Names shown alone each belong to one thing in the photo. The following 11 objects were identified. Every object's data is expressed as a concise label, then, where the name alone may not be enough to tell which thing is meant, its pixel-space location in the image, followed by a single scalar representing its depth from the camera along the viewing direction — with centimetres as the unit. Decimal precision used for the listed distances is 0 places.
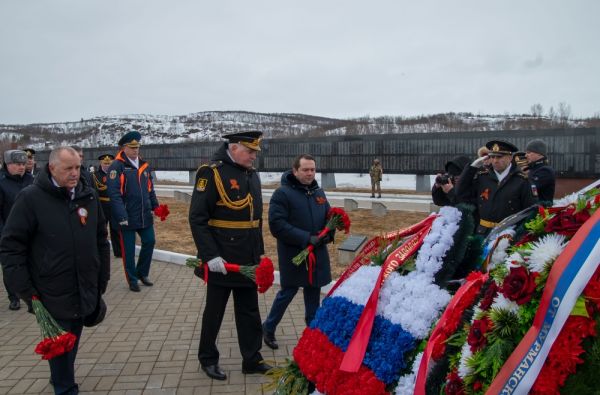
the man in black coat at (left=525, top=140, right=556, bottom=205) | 600
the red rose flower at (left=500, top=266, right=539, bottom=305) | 151
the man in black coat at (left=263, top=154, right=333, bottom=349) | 420
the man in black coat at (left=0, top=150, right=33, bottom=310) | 562
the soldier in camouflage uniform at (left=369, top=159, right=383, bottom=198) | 1679
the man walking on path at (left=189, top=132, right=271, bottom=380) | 358
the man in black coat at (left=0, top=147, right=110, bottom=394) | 307
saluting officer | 472
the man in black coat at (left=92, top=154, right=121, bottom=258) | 742
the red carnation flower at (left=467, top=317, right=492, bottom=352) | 161
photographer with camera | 548
